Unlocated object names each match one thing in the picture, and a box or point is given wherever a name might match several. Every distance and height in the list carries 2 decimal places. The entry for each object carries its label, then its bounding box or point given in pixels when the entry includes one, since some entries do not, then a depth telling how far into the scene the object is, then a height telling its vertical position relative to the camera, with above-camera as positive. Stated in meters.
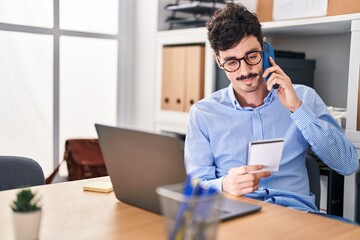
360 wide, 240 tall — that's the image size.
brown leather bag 2.81 -0.53
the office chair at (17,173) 1.66 -0.37
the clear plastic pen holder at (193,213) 0.77 -0.24
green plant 0.91 -0.26
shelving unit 1.94 +0.13
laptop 1.04 -0.22
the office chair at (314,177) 1.69 -0.36
